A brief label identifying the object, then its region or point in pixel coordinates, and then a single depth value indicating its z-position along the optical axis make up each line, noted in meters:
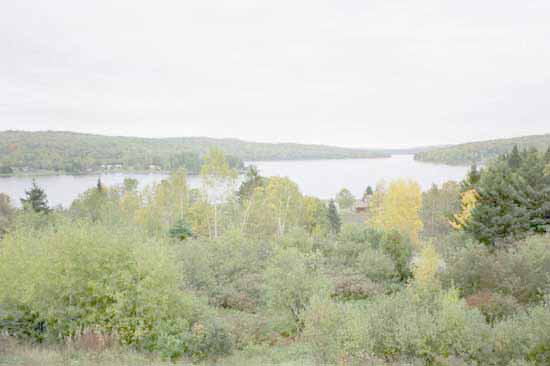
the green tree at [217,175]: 36.72
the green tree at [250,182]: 55.81
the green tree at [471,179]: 40.84
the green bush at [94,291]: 13.28
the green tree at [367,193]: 91.47
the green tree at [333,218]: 56.03
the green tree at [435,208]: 61.09
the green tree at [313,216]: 51.28
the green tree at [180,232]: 32.25
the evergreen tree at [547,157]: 41.46
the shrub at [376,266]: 27.12
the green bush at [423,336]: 11.67
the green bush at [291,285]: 16.92
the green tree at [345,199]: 87.50
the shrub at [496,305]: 16.53
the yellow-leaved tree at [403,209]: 48.28
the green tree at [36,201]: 50.81
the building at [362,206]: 83.56
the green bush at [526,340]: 10.94
